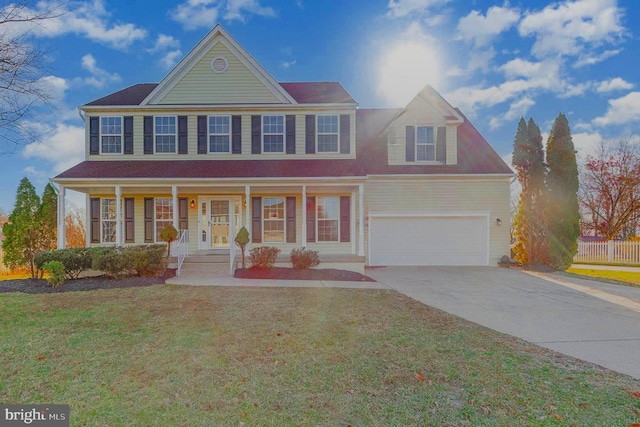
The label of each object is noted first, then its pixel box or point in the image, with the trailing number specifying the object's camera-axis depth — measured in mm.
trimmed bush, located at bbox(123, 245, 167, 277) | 9500
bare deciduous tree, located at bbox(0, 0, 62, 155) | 6828
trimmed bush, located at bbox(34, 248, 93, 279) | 9305
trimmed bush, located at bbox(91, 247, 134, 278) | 9242
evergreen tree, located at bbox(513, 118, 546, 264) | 13547
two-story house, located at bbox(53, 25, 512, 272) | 13250
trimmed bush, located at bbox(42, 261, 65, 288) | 8555
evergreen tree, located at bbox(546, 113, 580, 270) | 13195
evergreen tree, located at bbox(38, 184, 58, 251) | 12766
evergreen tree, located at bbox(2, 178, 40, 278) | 12172
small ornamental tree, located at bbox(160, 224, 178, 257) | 11000
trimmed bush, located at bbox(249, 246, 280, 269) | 10672
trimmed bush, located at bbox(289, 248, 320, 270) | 10797
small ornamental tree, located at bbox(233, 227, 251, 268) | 10664
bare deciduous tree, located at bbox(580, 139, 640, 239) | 24281
